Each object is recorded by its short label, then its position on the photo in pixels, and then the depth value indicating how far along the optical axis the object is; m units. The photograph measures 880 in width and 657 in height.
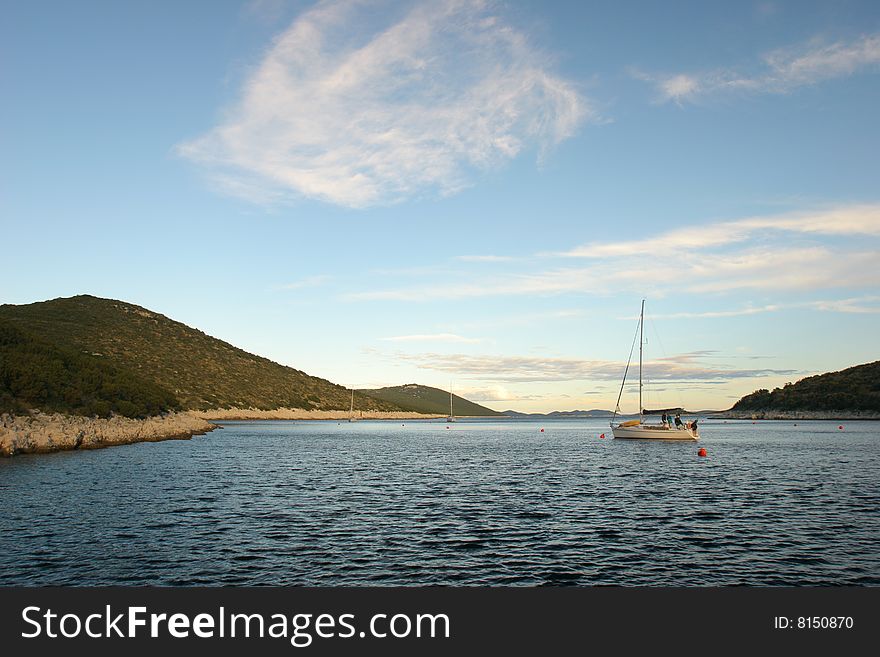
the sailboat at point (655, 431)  92.25
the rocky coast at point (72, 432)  55.06
